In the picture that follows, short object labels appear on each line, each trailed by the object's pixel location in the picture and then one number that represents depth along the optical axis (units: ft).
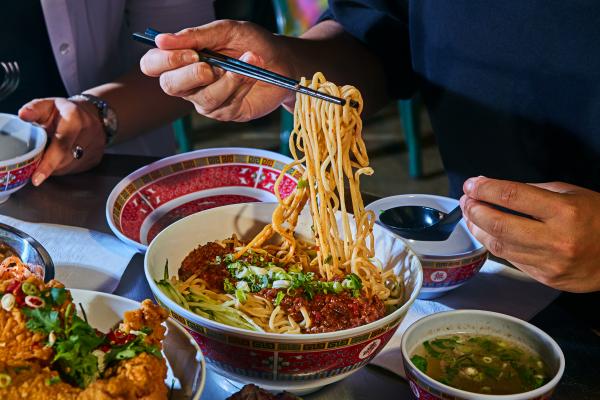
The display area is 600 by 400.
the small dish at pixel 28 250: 5.12
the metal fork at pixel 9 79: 8.93
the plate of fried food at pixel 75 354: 3.27
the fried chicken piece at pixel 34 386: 3.19
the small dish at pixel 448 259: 5.38
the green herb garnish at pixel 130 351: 3.53
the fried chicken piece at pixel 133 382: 3.26
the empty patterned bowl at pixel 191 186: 6.73
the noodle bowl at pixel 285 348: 4.18
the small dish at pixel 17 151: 6.61
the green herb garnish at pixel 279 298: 4.80
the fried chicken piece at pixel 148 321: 3.69
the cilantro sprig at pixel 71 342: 3.43
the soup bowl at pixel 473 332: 4.21
